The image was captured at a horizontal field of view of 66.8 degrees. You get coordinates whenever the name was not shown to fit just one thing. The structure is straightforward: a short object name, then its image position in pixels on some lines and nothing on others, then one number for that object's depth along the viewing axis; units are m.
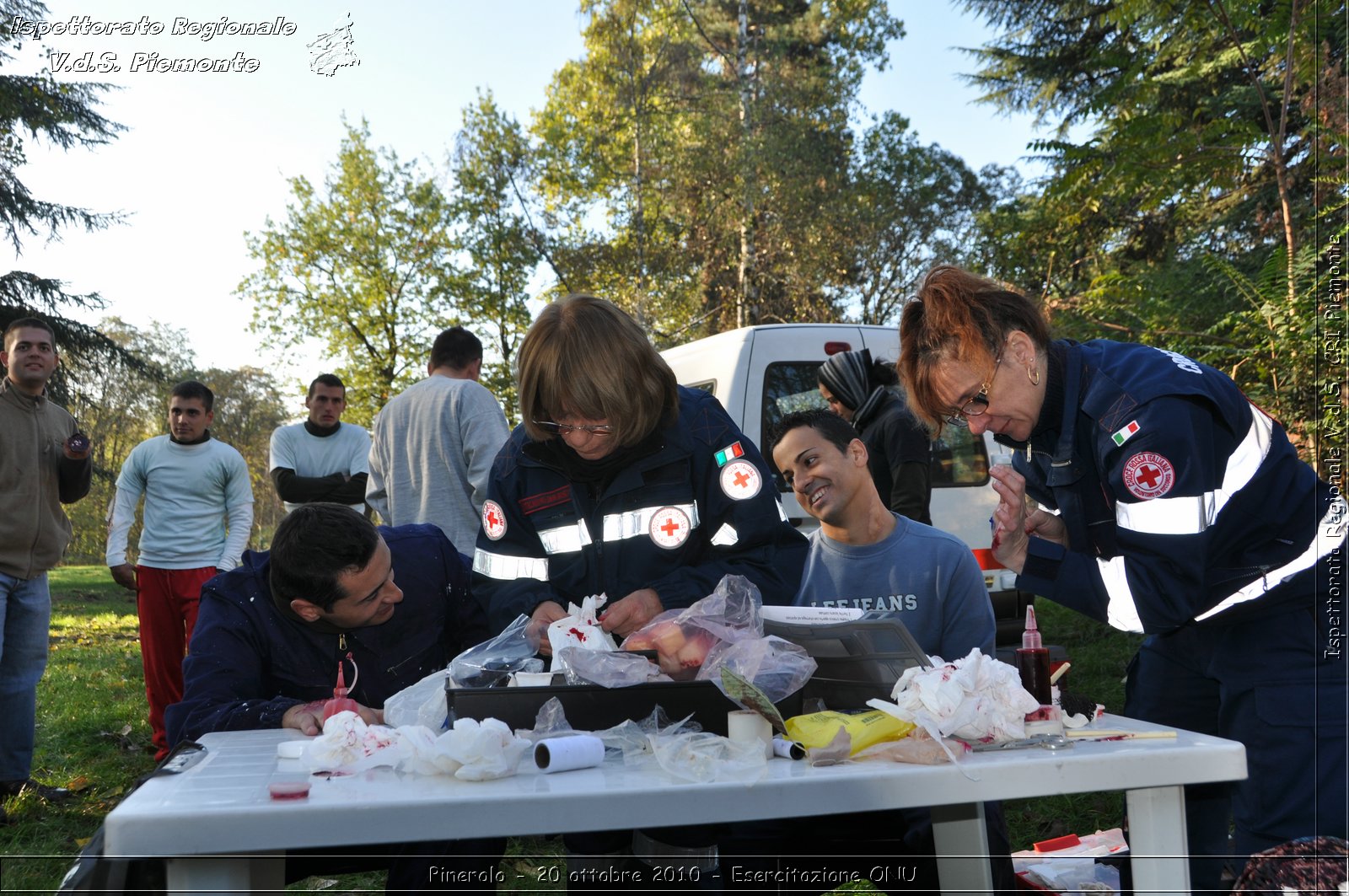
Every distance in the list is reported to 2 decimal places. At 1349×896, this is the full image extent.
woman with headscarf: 4.37
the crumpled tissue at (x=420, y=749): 1.54
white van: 5.52
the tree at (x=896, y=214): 22.25
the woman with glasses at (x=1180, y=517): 1.89
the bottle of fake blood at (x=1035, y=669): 1.90
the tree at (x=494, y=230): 19.89
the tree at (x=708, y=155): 20.16
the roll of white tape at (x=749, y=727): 1.72
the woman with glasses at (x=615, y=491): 2.40
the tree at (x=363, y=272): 20.03
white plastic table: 1.36
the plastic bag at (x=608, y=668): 1.87
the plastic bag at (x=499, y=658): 1.96
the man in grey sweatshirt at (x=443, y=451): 4.55
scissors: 1.72
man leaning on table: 2.27
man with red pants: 5.04
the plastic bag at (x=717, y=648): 1.86
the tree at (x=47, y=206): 7.42
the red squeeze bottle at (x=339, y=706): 2.07
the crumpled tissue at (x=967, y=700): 1.70
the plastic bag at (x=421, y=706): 1.95
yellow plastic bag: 1.67
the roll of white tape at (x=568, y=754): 1.58
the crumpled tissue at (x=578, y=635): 2.02
